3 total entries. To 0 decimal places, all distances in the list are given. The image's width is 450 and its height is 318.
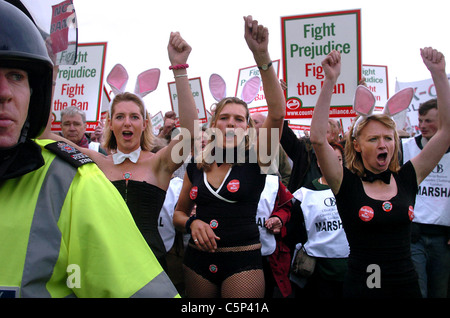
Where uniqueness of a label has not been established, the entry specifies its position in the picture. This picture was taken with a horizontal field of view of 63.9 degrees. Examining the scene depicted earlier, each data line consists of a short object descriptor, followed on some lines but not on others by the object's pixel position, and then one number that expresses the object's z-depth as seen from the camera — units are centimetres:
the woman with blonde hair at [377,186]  250
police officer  102
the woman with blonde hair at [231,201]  259
